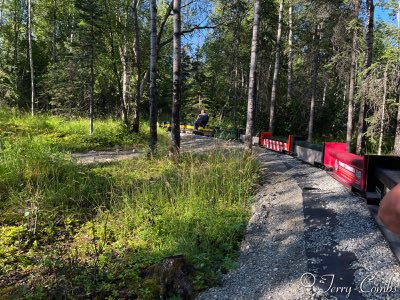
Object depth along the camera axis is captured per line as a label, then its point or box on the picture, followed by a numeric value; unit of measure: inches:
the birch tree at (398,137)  431.3
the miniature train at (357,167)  200.7
